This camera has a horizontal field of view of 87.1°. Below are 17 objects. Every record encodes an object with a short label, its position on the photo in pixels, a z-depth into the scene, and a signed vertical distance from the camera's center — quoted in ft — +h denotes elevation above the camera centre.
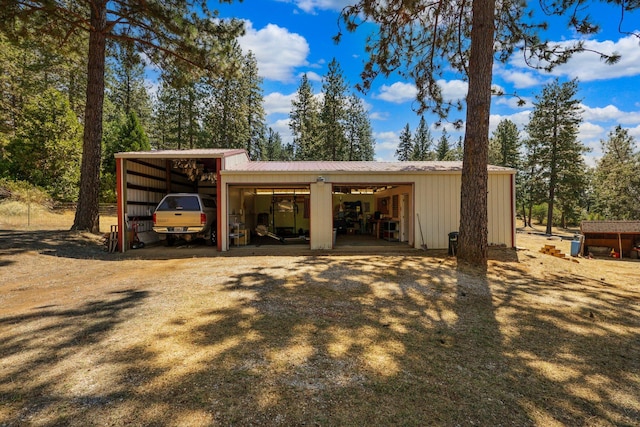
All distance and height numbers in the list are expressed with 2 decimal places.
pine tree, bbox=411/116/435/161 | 173.88 +34.26
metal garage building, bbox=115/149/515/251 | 36.81 +2.36
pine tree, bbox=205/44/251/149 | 110.63 +30.64
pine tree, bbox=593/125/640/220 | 101.81 +10.13
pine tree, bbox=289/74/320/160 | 124.88 +34.82
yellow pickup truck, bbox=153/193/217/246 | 36.11 -0.54
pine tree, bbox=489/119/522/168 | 133.49 +25.78
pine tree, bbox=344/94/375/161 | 132.37 +33.77
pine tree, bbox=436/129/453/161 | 166.71 +31.21
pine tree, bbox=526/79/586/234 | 96.27 +20.08
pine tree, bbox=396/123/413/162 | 189.67 +37.70
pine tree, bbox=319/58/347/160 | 120.78 +35.42
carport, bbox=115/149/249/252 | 35.81 +4.28
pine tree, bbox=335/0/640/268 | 27.73 +15.76
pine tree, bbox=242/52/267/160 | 117.19 +38.61
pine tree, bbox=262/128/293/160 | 218.79 +42.15
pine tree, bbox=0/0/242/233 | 36.70 +20.01
